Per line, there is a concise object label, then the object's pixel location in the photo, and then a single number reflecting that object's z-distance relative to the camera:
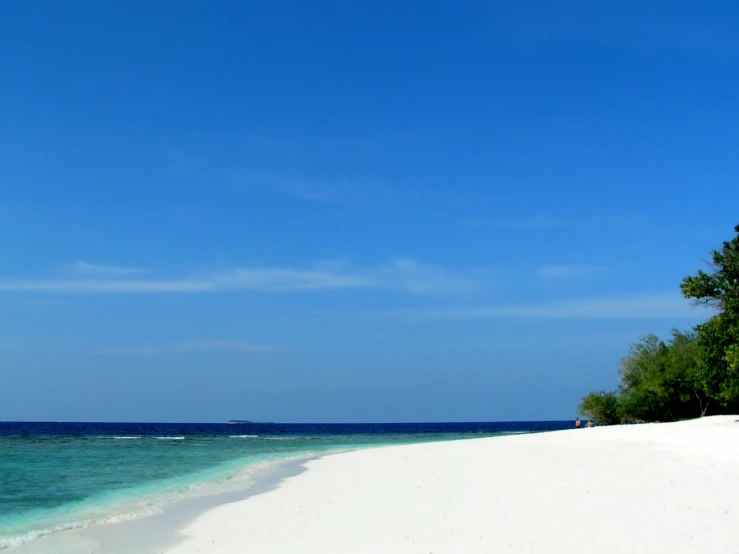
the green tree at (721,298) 29.81
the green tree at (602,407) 49.12
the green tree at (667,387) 43.06
